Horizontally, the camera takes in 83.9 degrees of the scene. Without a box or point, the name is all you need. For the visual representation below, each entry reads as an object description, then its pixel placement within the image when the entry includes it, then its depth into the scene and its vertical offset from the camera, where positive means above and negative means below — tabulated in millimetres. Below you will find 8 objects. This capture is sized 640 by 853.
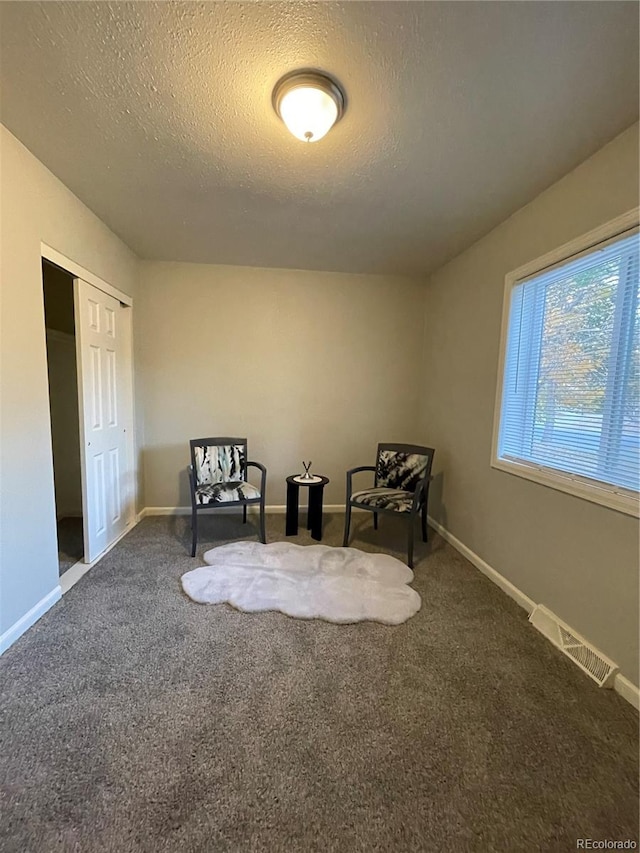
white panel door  2568 -214
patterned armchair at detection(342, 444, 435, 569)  2816 -795
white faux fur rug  2146 -1291
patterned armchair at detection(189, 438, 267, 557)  2916 -775
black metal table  3196 -1037
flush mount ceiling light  1432 +1204
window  1688 +145
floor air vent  1657 -1266
